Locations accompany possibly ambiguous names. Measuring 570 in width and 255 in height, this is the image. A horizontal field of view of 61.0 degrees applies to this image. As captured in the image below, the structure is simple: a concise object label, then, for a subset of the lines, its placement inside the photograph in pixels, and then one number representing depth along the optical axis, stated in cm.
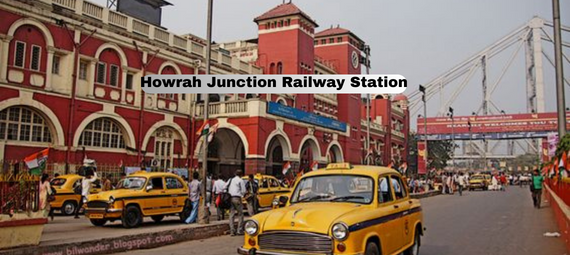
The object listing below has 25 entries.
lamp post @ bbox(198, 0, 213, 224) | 1400
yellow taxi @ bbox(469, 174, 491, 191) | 4750
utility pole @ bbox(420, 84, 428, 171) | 4150
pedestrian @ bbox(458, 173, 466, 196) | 3669
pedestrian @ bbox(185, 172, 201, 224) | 1481
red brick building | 2181
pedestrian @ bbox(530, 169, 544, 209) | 2168
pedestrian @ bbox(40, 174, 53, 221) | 1267
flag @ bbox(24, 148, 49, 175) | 1563
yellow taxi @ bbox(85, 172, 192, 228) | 1384
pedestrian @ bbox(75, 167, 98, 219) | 1653
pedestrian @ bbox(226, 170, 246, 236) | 1335
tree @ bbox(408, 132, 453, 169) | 7621
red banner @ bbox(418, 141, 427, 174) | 4288
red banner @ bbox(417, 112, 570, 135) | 6938
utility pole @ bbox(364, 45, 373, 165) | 2934
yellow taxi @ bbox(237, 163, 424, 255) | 611
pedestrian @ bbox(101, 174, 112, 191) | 1858
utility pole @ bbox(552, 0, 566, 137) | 1526
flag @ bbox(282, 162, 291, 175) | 3041
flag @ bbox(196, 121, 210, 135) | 1511
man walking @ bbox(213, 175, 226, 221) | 1498
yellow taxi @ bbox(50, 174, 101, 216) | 1769
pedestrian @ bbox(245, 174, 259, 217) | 1481
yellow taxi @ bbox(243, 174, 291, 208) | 1957
